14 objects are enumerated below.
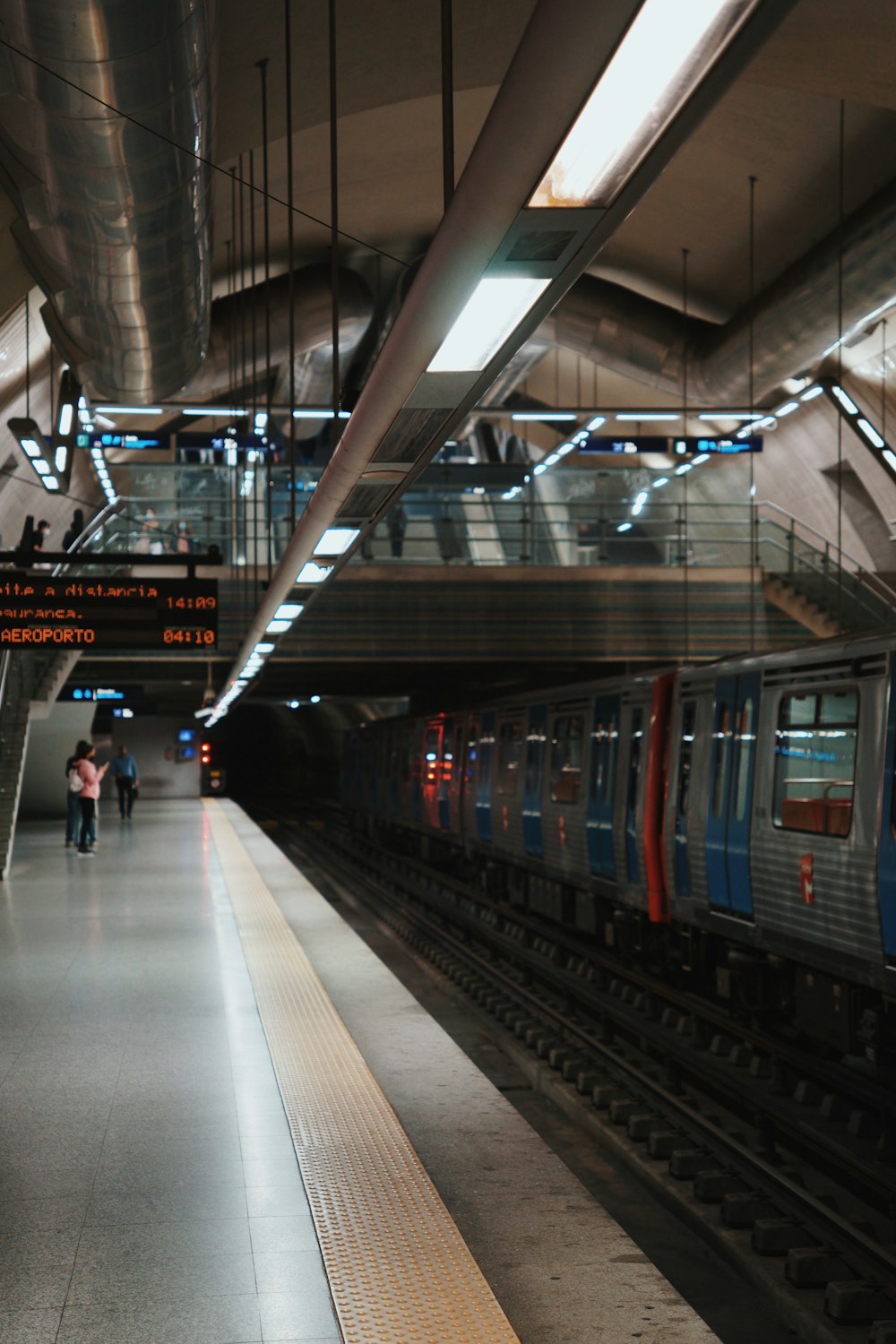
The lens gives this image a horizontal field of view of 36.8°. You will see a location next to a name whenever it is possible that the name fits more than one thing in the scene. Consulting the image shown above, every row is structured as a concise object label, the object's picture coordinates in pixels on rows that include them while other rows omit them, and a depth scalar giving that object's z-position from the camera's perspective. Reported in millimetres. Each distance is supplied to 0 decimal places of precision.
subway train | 7203
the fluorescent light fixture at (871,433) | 19662
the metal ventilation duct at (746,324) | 14148
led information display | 11312
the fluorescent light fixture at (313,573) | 8328
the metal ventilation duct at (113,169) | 5441
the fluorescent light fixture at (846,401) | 19891
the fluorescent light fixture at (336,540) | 6969
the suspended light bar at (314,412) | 15291
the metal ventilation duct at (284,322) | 19781
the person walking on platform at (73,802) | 20203
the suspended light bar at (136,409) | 16498
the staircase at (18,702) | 17250
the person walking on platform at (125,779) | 29812
